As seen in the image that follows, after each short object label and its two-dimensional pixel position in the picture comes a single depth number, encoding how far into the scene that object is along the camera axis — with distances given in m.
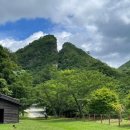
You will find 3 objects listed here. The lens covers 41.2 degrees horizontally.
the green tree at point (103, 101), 23.84
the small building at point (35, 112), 31.66
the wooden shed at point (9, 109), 18.93
